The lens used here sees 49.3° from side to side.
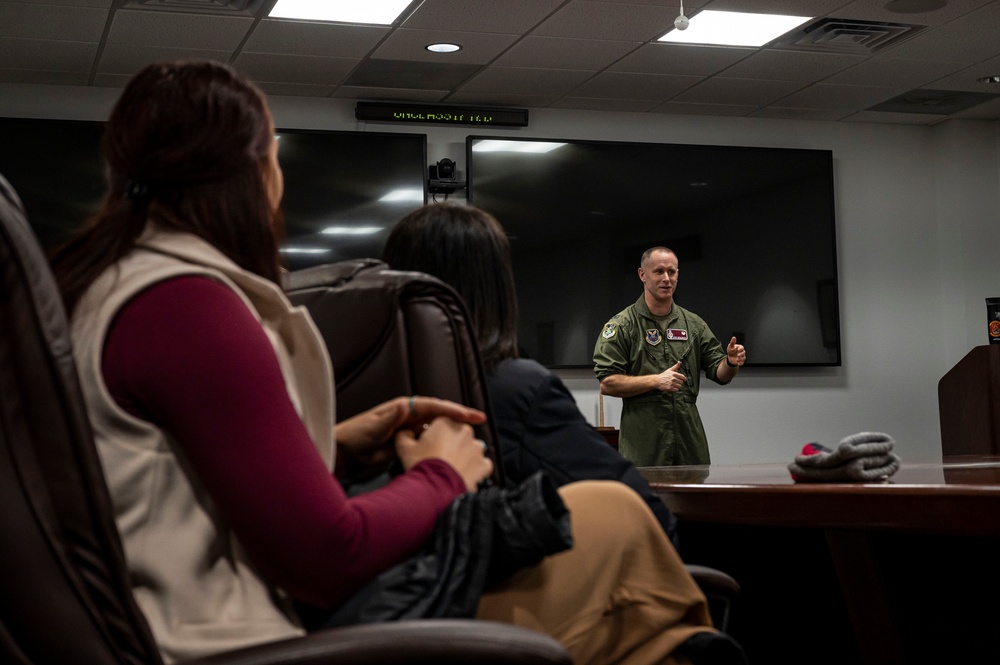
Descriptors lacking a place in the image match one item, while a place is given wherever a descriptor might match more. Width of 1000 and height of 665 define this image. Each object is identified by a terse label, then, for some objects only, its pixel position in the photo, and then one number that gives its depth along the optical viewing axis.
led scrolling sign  6.12
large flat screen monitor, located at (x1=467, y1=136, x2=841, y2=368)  6.24
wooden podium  5.73
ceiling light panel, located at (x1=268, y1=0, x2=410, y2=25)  4.75
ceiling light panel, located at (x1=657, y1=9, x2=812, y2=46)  5.02
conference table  1.97
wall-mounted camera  6.15
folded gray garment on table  2.18
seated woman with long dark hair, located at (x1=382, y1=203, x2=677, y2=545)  1.73
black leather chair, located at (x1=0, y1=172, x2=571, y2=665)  0.88
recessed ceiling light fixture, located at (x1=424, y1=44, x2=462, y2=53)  5.29
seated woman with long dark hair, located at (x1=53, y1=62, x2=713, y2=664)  1.00
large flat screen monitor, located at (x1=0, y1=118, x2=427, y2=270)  5.72
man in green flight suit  5.11
